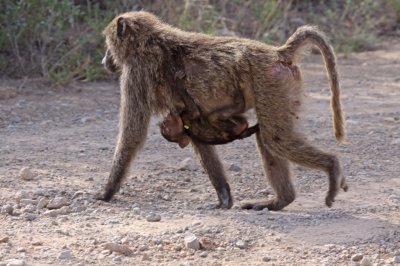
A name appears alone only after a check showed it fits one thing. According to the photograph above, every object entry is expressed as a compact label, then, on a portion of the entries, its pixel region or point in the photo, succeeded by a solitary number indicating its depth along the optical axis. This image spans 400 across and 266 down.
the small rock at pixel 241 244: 9.90
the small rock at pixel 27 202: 11.32
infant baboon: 11.65
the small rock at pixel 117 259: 9.25
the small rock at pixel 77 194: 11.83
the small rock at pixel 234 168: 13.64
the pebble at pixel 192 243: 9.72
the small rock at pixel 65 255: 9.25
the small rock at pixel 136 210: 11.18
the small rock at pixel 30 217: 10.73
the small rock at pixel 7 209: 10.91
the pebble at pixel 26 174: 12.51
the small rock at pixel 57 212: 10.93
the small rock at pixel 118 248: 9.48
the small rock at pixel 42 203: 11.24
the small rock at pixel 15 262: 8.82
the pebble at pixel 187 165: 13.56
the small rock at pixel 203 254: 9.59
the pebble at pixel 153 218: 10.77
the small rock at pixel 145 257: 9.41
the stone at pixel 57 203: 11.27
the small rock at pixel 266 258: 9.55
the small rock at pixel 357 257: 9.62
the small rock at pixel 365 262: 9.43
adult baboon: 11.14
